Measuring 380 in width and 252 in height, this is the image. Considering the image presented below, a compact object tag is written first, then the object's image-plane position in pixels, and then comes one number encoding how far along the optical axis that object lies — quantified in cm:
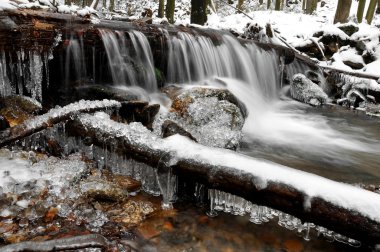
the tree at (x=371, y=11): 1560
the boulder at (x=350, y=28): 1115
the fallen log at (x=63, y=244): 194
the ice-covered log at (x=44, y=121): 343
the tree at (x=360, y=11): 1447
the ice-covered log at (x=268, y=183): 241
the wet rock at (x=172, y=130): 362
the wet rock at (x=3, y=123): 356
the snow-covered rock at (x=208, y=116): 444
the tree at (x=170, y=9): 1405
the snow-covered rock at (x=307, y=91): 910
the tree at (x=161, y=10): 1672
